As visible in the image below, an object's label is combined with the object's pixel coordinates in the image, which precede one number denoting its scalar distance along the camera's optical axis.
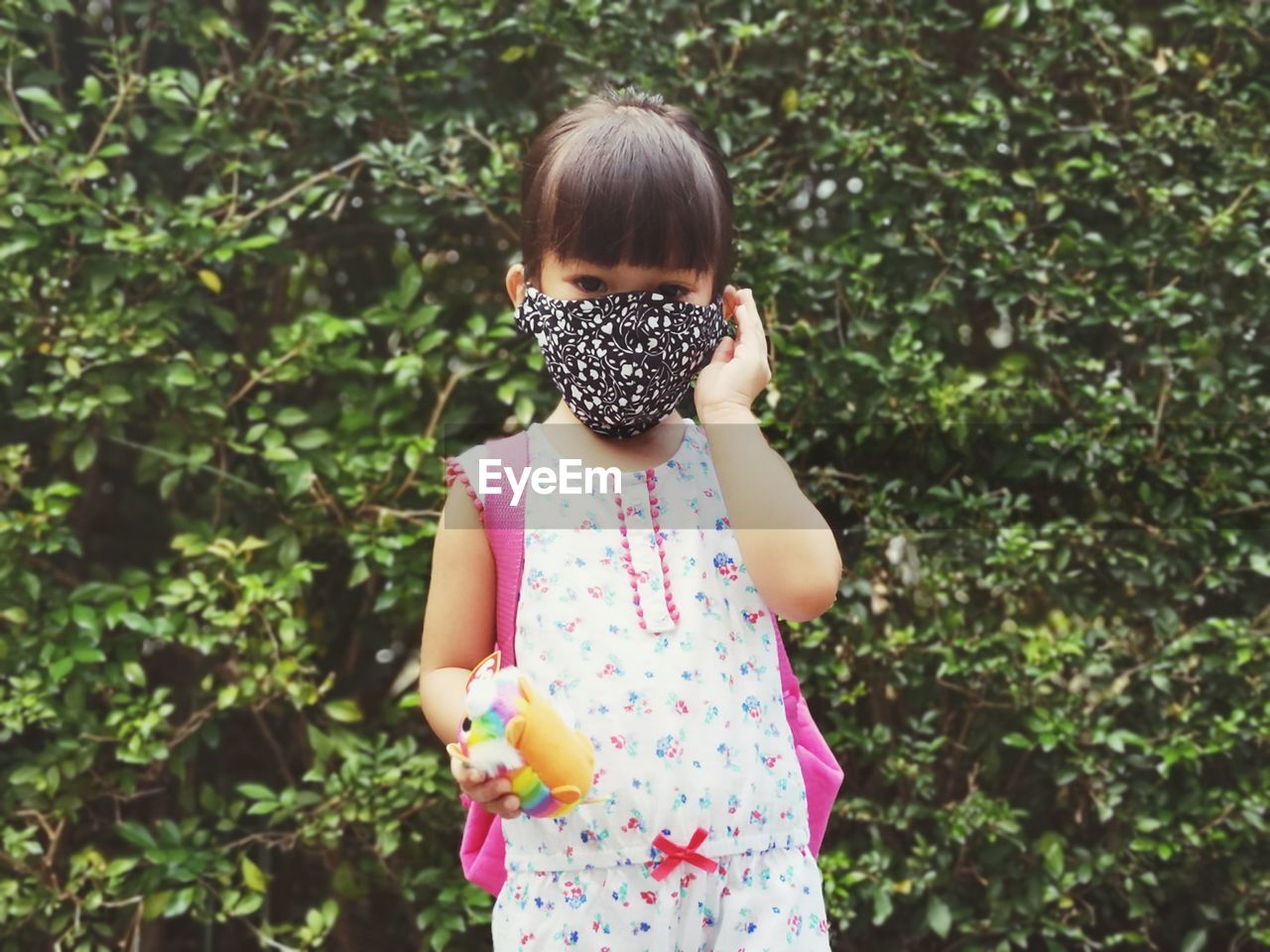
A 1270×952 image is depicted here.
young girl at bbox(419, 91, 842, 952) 1.52
